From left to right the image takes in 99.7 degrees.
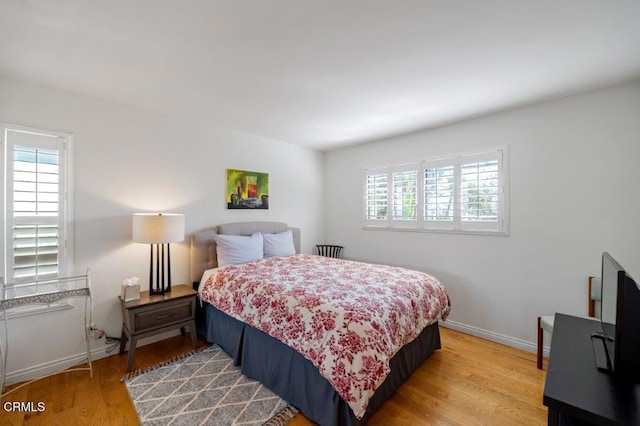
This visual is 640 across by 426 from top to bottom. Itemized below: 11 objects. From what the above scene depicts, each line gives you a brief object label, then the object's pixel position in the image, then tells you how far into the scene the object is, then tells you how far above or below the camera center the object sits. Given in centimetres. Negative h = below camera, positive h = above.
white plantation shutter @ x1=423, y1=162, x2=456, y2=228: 327 +25
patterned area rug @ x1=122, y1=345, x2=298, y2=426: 182 -140
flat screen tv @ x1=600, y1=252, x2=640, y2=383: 102 -43
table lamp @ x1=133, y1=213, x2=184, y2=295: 255 -23
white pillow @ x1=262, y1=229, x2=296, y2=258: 358 -45
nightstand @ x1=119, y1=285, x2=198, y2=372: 240 -99
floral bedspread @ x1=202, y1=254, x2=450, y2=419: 160 -73
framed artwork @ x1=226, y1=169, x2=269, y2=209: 360 +31
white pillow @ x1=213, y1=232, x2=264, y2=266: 311 -45
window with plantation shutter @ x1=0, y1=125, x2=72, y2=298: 220 +1
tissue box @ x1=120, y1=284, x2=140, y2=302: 252 -77
